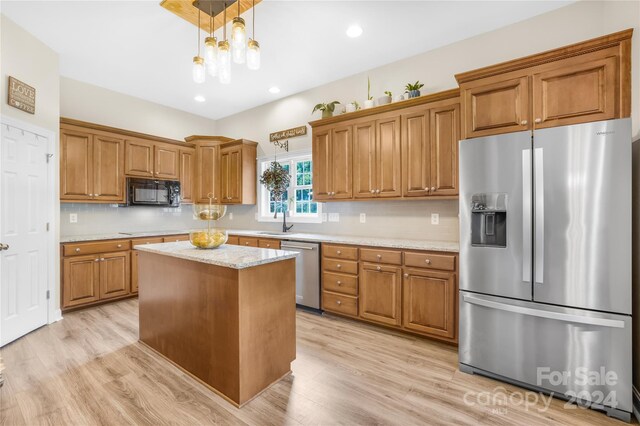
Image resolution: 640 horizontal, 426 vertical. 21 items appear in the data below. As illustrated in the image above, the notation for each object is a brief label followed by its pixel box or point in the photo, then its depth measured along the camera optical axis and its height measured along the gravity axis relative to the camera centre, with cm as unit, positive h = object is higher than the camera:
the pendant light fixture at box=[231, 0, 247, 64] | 214 +130
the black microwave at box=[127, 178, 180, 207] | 445 +34
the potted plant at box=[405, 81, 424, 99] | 327 +140
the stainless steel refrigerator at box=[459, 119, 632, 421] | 184 -34
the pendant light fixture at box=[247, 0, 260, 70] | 227 +124
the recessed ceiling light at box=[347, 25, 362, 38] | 299 +189
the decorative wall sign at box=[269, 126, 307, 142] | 457 +129
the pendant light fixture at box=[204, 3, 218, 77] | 227 +124
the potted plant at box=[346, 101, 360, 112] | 381 +138
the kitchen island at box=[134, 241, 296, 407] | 194 -75
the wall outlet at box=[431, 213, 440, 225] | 337 -7
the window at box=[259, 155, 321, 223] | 461 +29
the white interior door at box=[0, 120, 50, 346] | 283 -19
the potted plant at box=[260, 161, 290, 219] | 427 +48
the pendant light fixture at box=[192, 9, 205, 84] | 239 +118
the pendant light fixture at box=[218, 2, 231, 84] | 227 +120
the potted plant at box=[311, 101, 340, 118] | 403 +145
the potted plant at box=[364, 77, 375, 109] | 365 +137
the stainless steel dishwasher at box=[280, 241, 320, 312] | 363 -77
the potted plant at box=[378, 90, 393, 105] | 348 +135
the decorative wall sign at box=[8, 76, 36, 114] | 285 +119
